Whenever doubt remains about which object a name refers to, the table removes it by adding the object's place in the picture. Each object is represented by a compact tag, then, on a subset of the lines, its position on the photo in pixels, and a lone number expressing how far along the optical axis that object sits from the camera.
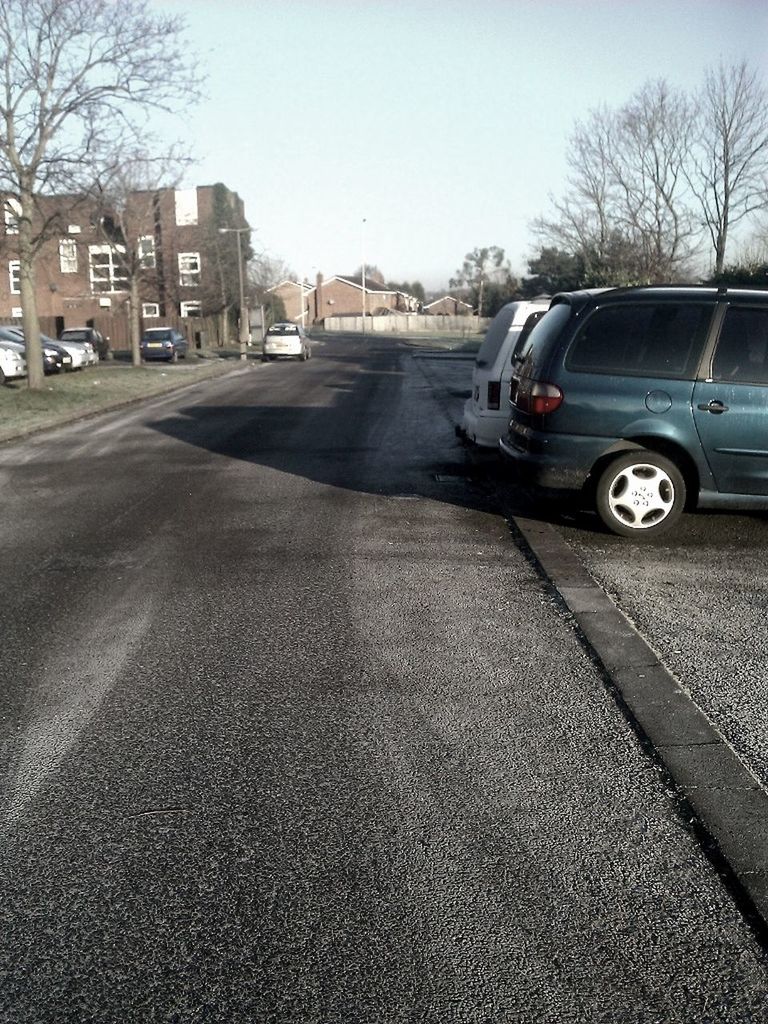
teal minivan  7.43
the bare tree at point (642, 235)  38.44
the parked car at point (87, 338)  40.81
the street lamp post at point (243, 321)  51.56
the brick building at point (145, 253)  23.83
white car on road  43.22
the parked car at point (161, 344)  42.16
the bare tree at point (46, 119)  20.44
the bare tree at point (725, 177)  36.72
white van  10.24
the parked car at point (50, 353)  29.38
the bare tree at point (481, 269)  109.56
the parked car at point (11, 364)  26.05
